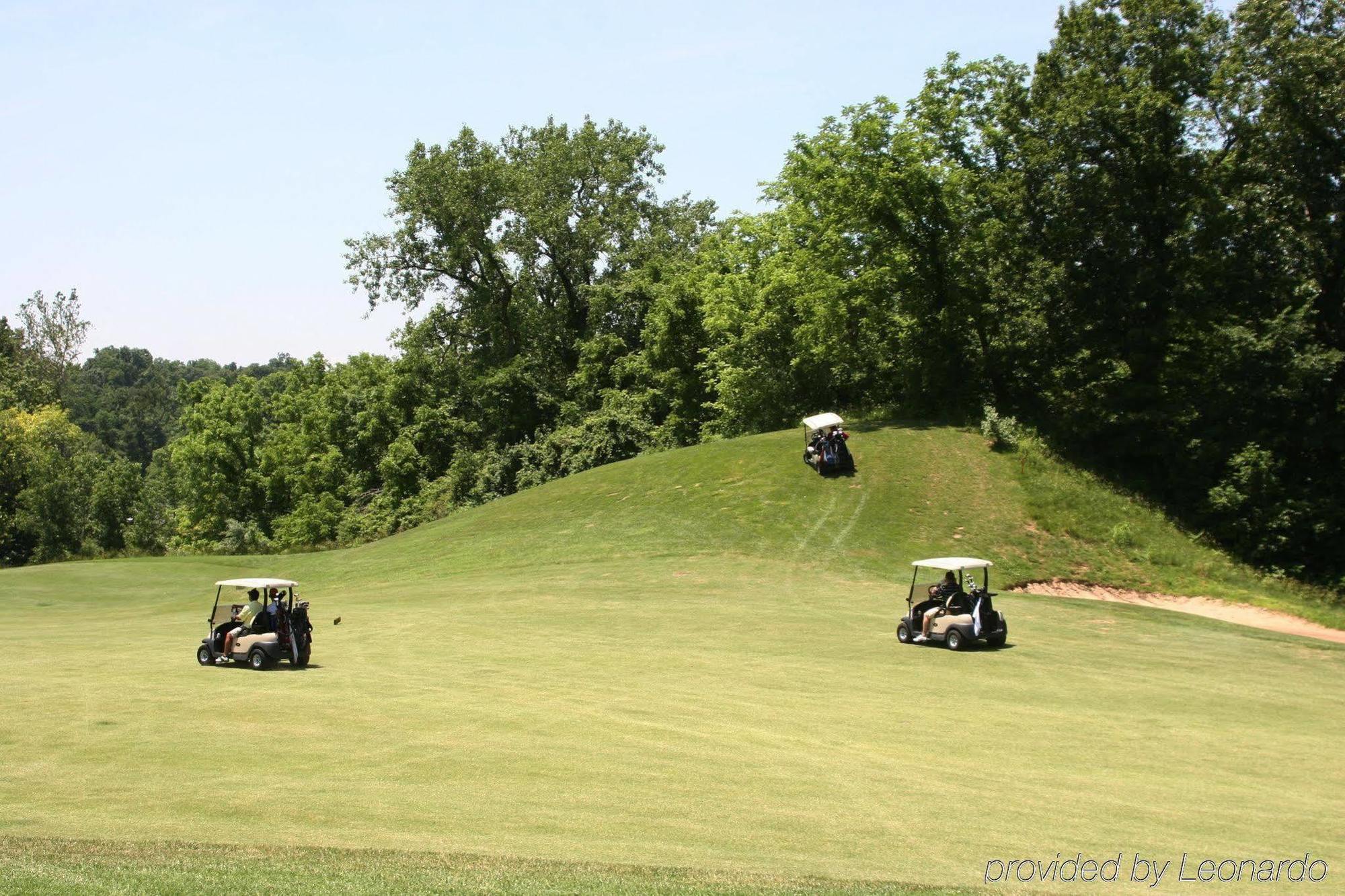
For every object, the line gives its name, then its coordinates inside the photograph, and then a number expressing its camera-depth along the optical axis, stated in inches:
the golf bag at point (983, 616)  1043.9
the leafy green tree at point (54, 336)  5049.2
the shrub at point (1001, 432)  1994.3
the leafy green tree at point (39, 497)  3440.0
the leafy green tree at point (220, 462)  3735.2
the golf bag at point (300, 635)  932.0
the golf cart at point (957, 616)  1043.9
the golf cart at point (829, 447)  1908.2
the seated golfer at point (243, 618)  938.7
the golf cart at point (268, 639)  925.8
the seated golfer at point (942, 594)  1068.5
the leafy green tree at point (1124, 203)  1916.8
